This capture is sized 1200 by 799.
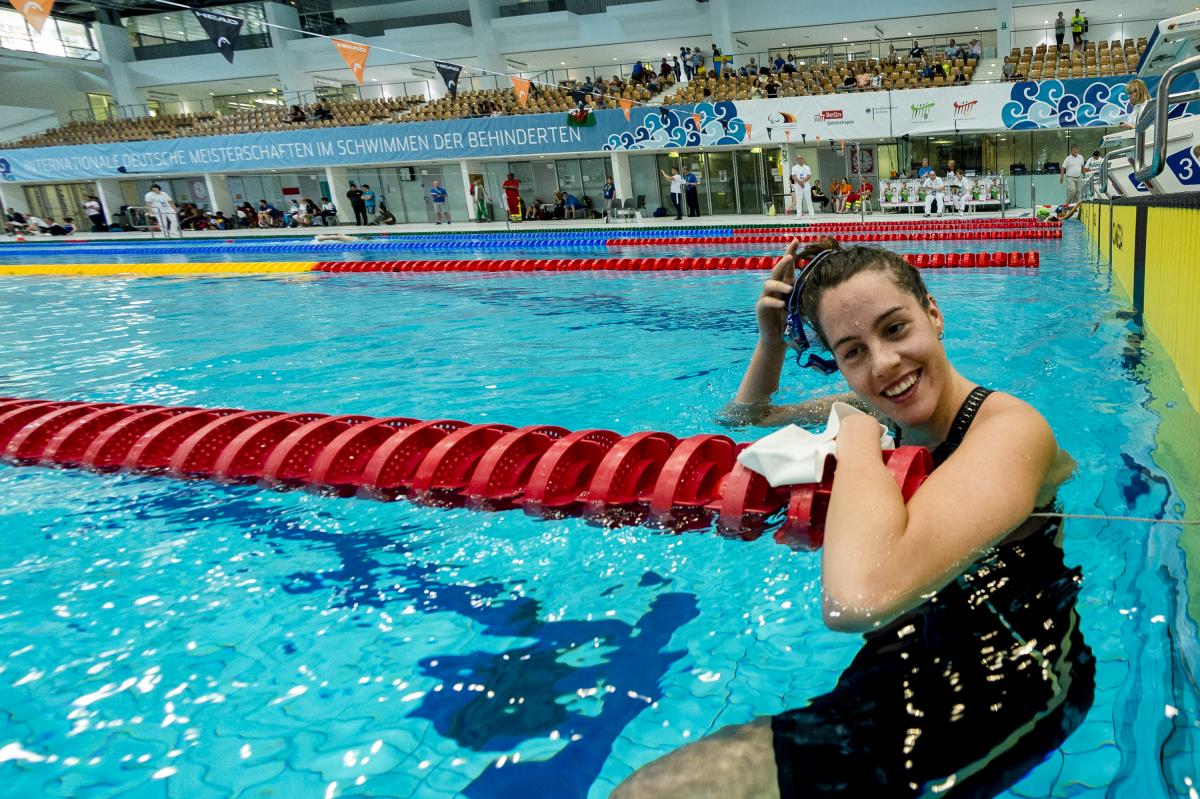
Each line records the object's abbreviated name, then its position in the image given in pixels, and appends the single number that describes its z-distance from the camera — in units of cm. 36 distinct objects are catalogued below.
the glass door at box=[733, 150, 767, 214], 2358
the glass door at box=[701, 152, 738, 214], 2400
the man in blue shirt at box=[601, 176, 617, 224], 2302
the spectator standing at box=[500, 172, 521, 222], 2531
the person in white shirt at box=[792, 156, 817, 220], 2038
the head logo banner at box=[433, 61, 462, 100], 2089
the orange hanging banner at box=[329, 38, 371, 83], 1700
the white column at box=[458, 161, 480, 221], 2542
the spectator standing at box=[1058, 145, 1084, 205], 1712
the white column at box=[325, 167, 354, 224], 2706
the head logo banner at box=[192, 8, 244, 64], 1542
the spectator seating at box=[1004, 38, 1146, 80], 1905
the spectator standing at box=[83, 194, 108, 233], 2898
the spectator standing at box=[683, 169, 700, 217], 2291
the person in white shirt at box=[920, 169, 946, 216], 1897
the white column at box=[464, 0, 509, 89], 2872
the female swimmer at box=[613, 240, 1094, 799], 135
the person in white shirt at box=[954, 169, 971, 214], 1875
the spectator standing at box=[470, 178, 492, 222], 2541
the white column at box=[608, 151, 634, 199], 2362
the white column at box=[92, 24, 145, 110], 3231
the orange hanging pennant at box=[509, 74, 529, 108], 2173
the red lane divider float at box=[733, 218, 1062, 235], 1450
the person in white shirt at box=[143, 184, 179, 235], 2422
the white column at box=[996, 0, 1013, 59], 2355
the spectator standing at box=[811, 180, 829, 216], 2284
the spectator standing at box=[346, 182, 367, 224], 2680
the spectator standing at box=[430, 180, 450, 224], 2541
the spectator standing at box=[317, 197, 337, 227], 2730
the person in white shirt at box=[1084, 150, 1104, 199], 1138
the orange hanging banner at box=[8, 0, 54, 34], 1104
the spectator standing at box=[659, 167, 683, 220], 2241
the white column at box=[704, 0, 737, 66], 2606
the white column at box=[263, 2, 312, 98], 3017
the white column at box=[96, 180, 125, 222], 2962
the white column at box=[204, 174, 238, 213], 2894
